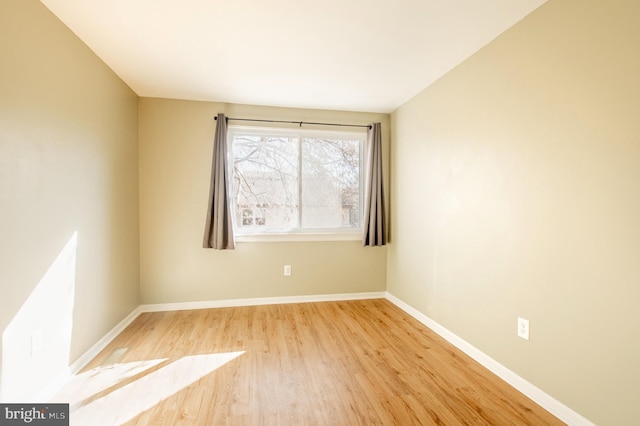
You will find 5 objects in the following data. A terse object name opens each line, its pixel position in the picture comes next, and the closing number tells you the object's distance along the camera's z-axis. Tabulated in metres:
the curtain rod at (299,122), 3.44
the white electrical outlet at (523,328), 1.90
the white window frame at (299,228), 3.47
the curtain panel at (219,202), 3.29
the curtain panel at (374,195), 3.64
